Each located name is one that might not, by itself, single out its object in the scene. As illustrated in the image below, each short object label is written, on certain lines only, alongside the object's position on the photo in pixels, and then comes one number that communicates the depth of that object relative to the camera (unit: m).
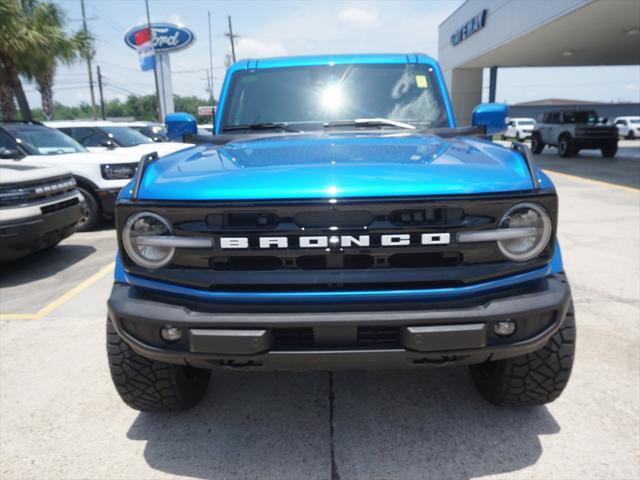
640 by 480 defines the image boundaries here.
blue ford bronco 1.88
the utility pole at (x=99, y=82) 55.74
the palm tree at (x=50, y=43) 15.47
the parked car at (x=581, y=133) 17.73
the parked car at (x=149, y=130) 12.72
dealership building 14.94
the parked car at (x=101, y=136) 9.44
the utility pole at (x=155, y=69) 28.17
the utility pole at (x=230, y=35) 45.77
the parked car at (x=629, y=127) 31.86
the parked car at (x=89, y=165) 7.04
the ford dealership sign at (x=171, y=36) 32.88
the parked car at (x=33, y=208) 4.74
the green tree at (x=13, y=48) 13.77
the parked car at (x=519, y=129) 31.94
